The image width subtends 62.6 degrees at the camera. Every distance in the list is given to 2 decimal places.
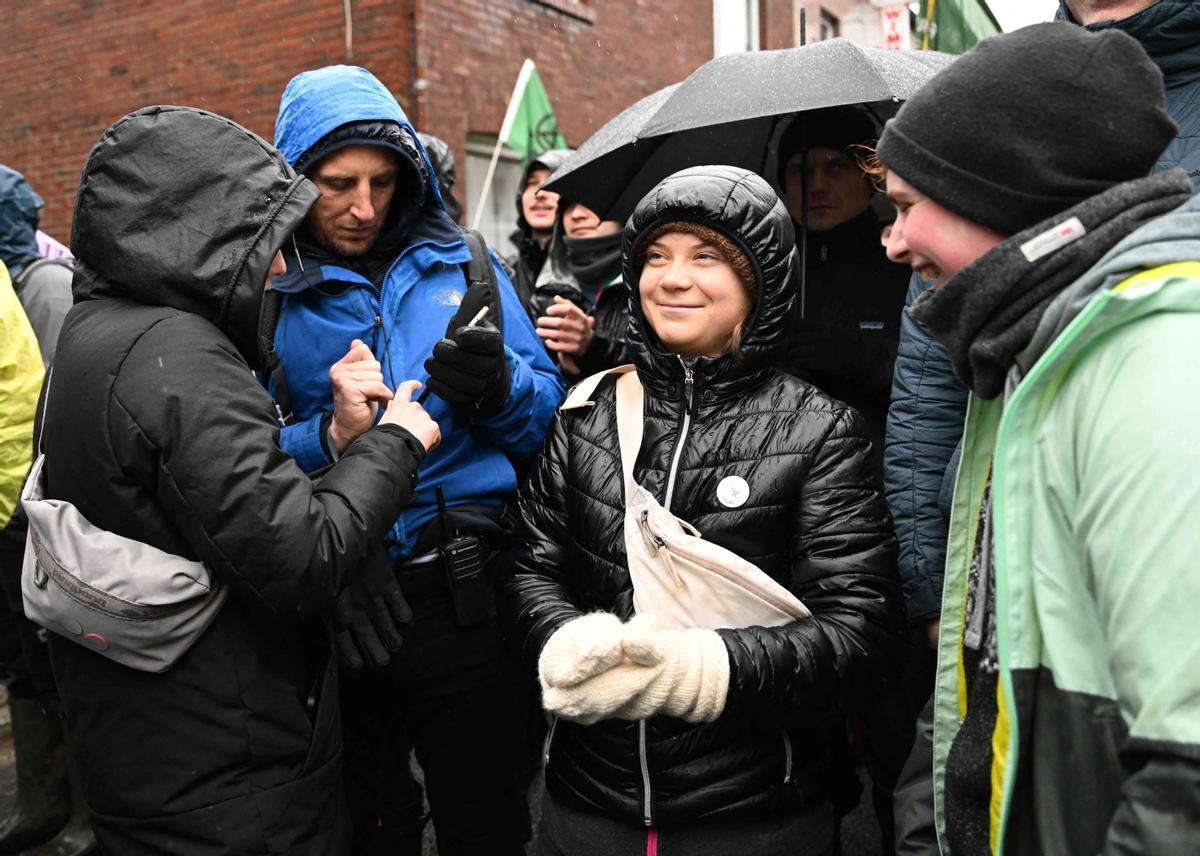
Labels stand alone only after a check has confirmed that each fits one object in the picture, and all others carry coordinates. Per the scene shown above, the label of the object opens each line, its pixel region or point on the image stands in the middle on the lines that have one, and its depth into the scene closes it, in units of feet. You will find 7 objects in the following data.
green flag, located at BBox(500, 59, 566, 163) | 21.46
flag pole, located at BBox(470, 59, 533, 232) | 21.09
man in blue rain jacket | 7.62
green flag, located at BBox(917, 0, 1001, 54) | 15.62
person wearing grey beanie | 3.16
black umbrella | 8.41
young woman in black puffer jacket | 5.79
